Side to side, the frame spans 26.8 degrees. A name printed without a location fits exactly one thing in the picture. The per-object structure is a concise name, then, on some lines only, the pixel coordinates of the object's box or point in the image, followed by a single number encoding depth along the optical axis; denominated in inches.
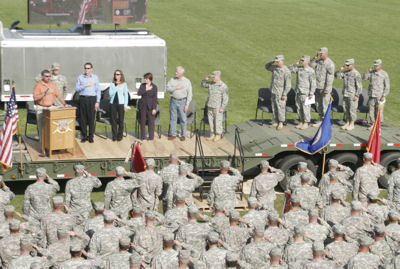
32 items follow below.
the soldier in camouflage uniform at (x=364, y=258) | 482.3
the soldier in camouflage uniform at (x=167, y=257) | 474.9
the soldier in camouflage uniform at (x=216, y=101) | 764.6
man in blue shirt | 742.5
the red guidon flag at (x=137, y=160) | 680.4
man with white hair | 766.5
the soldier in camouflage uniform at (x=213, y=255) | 480.7
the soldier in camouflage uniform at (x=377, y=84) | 794.8
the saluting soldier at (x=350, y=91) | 792.9
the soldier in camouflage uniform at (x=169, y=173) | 641.0
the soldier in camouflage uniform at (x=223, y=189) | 626.5
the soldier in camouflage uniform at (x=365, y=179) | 670.5
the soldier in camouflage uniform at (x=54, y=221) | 543.5
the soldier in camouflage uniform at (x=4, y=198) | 584.7
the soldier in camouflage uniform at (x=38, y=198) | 593.0
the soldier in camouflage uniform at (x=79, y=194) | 606.2
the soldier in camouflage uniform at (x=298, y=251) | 499.5
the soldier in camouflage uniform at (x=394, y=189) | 652.4
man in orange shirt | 700.7
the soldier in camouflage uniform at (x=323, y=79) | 796.6
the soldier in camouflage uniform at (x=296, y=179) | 640.4
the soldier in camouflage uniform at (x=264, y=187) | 641.6
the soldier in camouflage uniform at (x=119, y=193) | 611.2
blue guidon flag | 743.7
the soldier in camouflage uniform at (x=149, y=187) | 631.8
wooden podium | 692.1
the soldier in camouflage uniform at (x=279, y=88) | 784.3
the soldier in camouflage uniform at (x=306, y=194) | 619.5
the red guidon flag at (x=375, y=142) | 749.3
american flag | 658.8
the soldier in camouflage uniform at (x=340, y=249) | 514.0
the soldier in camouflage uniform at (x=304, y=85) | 786.2
